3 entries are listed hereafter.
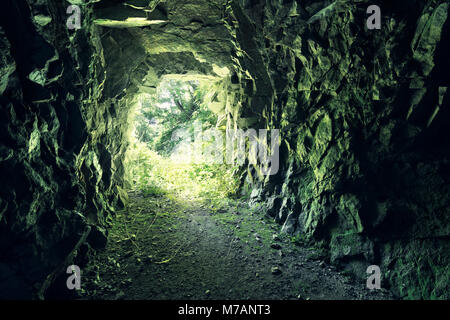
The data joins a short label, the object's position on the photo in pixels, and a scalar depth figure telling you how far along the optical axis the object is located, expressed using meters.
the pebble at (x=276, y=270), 4.65
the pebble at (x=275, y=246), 5.52
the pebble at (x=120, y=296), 3.96
